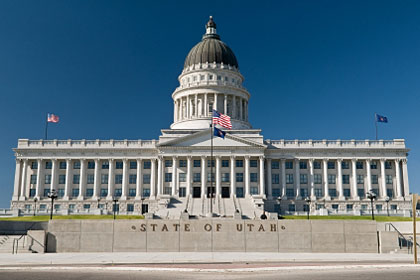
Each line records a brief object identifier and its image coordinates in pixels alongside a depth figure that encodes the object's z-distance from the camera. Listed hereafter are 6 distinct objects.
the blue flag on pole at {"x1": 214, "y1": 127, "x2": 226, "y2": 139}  70.51
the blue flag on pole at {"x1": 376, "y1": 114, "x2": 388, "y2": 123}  89.94
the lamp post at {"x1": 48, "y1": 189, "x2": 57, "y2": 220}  58.31
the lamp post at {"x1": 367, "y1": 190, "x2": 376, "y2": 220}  59.51
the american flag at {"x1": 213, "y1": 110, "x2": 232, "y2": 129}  73.40
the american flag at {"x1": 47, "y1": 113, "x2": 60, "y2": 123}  90.29
